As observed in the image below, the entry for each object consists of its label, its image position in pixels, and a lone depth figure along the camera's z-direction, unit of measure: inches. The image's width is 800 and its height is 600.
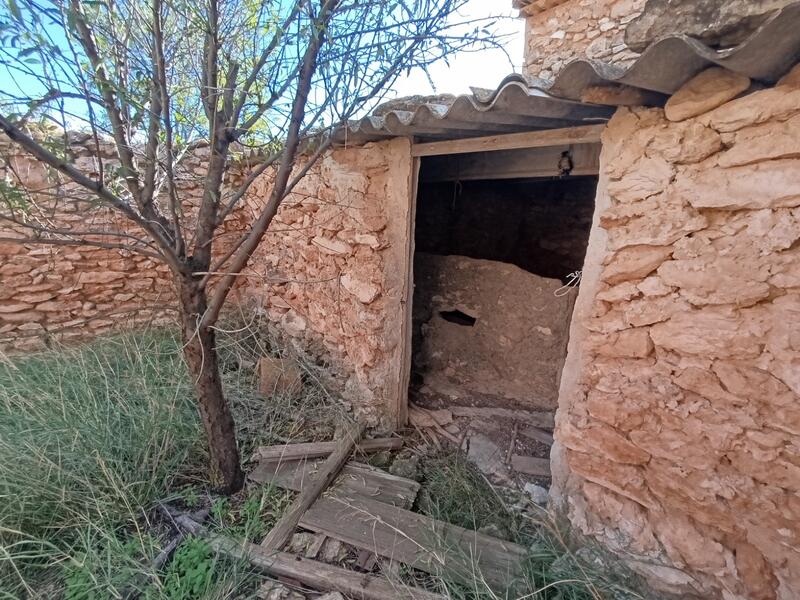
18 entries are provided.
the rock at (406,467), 110.9
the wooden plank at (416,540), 80.0
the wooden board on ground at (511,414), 135.2
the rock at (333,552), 86.7
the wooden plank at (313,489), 88.9
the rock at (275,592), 77.3
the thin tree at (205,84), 66.4
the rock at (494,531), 90.7
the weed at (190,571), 74.1
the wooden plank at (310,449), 110.4
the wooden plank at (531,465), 111.8
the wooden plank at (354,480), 102.3
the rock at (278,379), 134.6
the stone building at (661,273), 54.5
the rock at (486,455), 114.7
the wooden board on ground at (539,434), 124.9
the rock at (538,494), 100.3
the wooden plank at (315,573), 76.6
